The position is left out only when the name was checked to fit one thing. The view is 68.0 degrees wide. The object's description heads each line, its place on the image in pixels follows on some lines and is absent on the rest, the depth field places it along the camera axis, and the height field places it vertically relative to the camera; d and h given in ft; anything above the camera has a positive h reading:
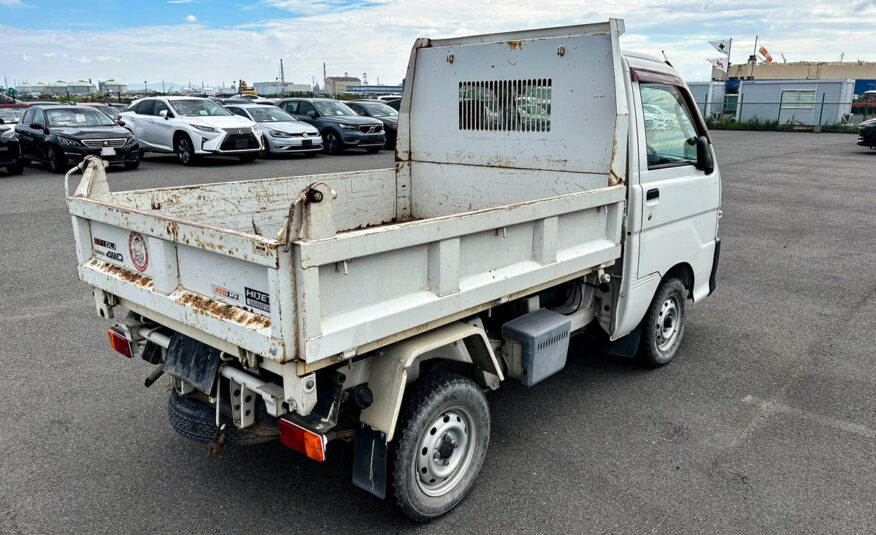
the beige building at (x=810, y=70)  193.67 +9.26
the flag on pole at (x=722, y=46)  140.46 +11.86
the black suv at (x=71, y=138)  49.90 -2.63
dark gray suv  66.13 -2.19
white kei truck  8.54 -2.52
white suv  54.49 -2.16
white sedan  60.80 -2.67
